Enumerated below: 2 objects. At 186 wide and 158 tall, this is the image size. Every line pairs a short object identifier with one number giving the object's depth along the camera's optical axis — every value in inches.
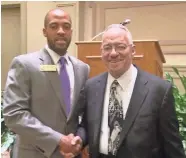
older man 74.6
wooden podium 104.9
